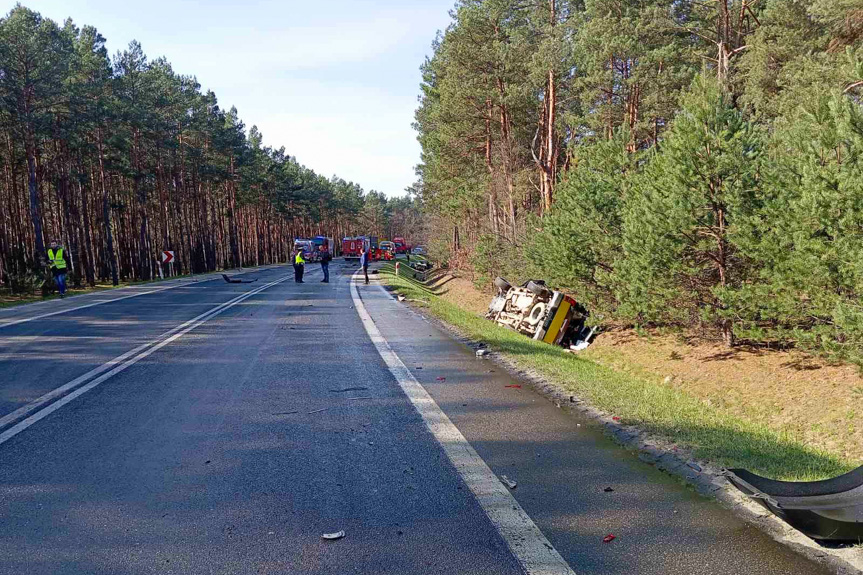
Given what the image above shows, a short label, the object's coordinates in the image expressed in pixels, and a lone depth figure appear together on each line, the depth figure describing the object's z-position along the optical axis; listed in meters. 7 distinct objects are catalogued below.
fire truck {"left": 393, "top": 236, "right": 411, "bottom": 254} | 93.62
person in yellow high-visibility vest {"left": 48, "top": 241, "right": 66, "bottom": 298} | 22.17
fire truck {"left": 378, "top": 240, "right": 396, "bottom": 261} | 80.09
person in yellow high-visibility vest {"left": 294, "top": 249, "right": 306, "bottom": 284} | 29.78
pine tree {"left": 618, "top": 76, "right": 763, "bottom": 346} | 10.48
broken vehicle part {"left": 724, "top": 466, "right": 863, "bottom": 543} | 3.67
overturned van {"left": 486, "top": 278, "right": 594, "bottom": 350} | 15.67
